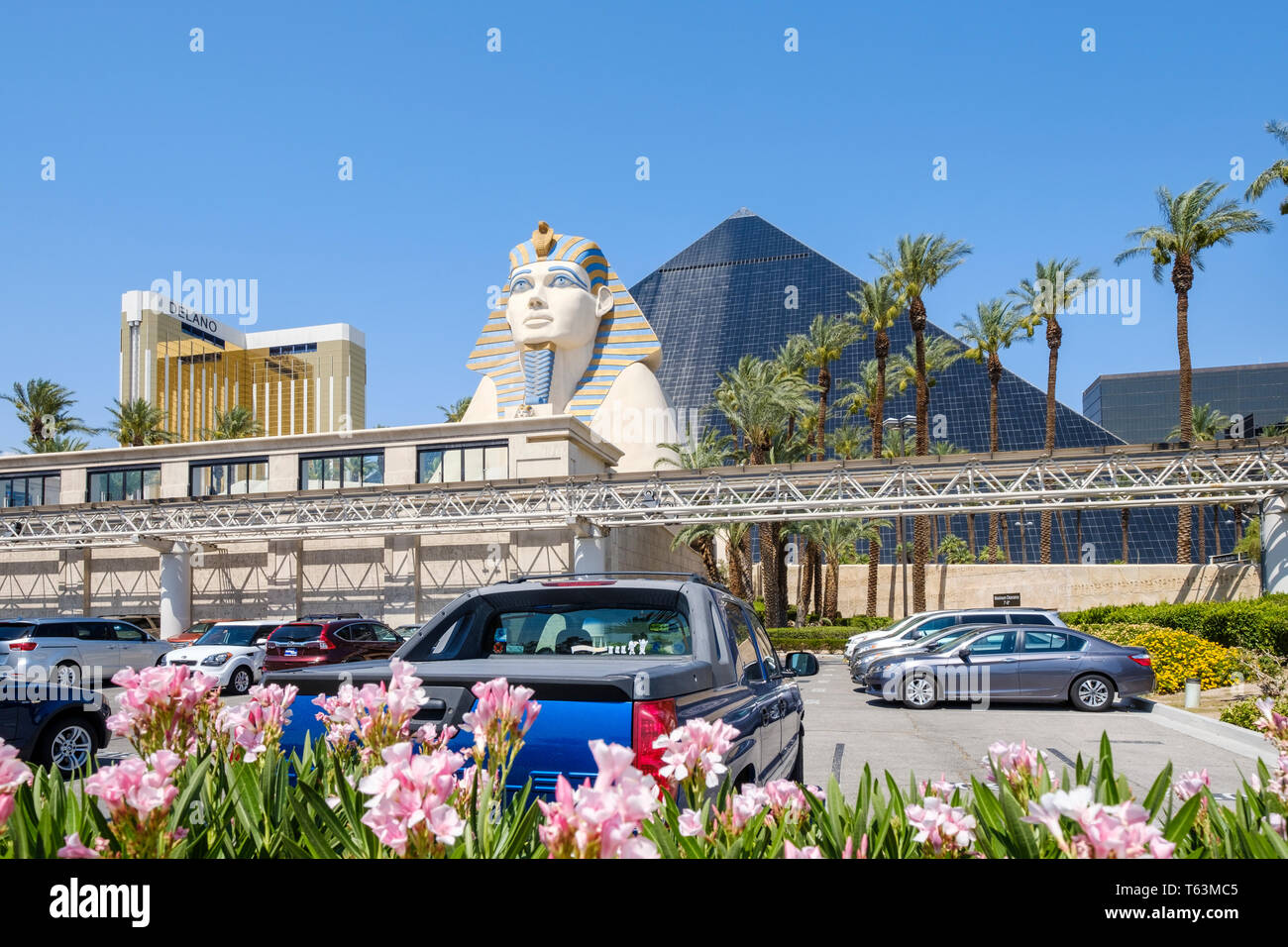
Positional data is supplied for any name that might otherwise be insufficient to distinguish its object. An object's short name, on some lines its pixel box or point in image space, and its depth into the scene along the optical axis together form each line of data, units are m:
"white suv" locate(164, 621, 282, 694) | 18.50
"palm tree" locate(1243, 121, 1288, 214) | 27.67
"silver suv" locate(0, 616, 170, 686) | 15.78
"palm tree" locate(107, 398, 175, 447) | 50.66
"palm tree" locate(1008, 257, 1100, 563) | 43.62
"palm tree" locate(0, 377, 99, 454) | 51.91
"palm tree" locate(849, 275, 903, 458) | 40.09
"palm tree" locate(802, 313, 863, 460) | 44.03
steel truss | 29.67
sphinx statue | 48.06
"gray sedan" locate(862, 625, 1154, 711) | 14.45
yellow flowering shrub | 16.61
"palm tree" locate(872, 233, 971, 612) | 39.22
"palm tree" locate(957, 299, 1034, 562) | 46.31
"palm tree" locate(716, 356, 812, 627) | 38.47
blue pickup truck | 3.20
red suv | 18.89
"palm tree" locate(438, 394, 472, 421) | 62.53
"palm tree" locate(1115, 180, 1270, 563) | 34.84
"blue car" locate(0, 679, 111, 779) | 8.33
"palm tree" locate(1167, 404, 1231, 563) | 61.38
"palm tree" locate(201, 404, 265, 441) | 56.09
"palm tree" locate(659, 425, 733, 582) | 39.00
